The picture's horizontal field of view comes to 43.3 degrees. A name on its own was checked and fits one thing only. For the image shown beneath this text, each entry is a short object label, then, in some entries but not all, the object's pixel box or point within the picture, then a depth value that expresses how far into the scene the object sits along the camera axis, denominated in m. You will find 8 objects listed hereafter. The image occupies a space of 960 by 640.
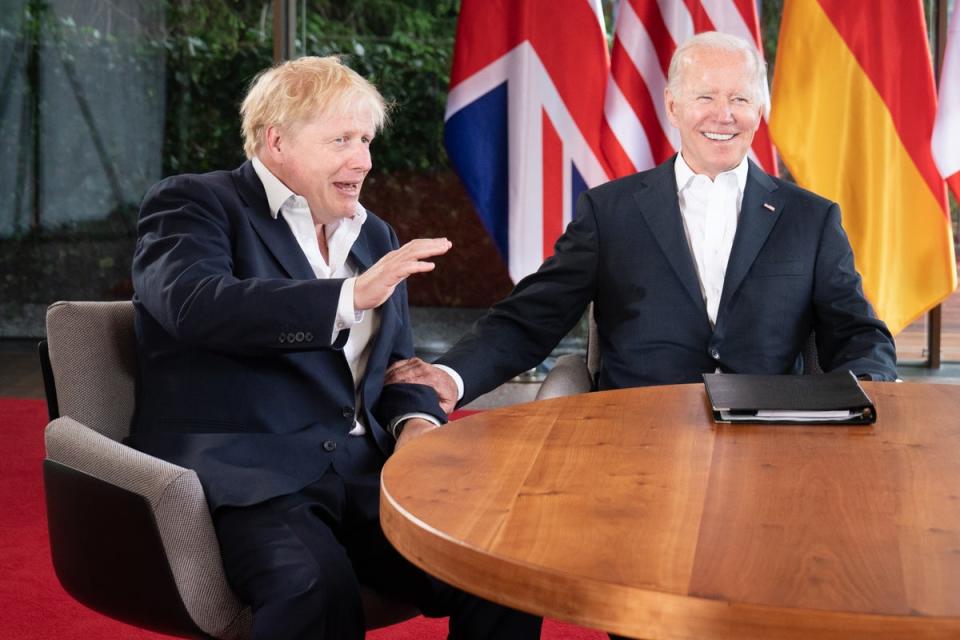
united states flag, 4.70
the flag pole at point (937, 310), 5.60
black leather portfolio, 1.72
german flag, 4.59
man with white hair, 2.49
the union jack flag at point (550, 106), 4.71
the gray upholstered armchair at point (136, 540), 1.67
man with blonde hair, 1.78
